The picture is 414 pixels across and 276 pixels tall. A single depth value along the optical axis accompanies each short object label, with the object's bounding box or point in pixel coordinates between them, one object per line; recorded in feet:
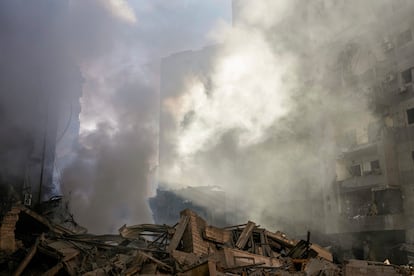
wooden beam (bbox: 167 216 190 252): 44.69
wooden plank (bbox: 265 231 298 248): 52.81
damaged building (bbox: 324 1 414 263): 79.56
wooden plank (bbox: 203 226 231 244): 48.19
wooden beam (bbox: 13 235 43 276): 35.39
